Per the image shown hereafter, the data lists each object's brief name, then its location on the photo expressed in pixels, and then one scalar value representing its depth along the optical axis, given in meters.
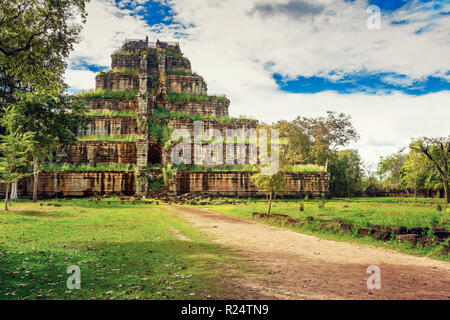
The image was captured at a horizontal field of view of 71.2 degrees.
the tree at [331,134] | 47.06
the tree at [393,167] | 62.07
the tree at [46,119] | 26.69
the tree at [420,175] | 37.75
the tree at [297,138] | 46.44
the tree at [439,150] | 33.11
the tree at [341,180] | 46.41
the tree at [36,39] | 10.88
